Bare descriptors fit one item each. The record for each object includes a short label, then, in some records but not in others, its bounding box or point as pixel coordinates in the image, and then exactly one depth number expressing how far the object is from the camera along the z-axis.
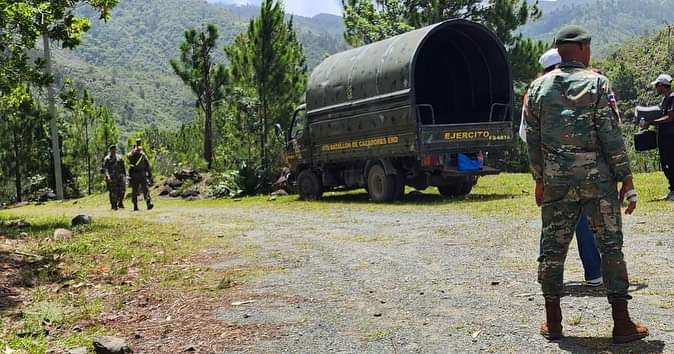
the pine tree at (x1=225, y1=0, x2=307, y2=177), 28.53
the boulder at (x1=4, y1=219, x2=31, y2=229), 13.25
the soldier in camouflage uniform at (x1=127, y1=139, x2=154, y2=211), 19.00
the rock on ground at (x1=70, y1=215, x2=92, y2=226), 13.59
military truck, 14.87
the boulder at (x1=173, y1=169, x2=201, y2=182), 30.45
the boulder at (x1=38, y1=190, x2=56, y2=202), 38.10
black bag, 11.16
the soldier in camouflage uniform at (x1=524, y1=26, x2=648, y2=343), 4.15
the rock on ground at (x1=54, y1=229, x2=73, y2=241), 10.88
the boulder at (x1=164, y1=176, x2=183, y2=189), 30.22
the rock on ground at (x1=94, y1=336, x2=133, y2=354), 4.44
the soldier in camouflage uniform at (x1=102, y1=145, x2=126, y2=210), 20.19
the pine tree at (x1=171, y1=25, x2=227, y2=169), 33.78
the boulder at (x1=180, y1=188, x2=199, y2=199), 28.09
